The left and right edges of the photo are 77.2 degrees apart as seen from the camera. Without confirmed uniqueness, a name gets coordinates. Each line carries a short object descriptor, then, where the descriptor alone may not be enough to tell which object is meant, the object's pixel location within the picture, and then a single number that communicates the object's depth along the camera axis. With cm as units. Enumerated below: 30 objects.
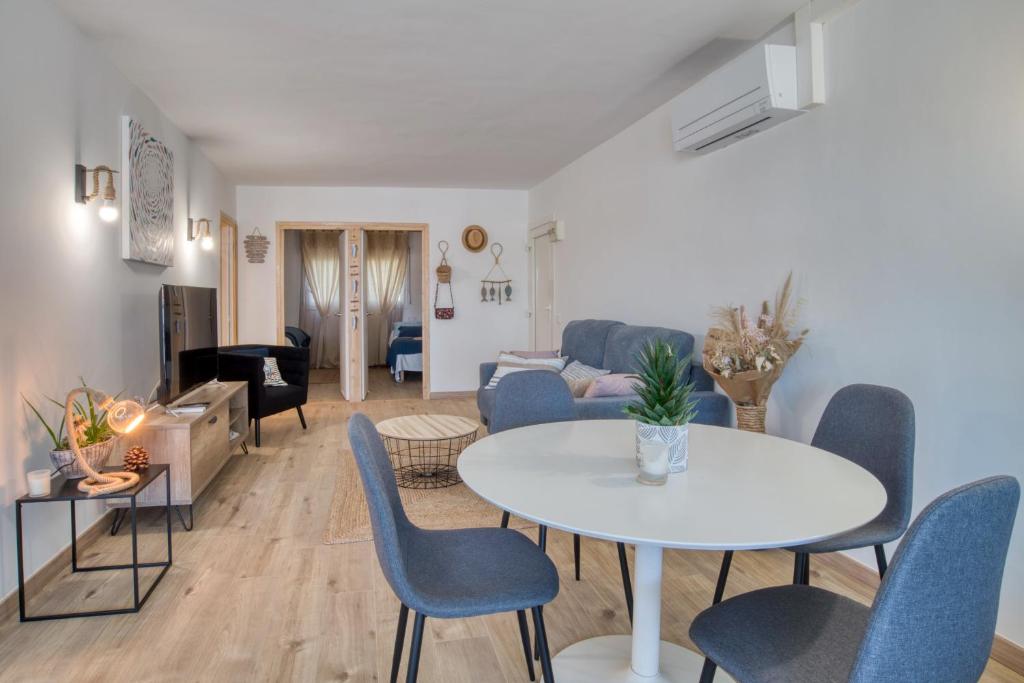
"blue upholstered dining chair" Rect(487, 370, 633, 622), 237
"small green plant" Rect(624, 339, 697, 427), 153
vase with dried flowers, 278
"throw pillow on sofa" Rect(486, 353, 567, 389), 485
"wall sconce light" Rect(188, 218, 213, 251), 487
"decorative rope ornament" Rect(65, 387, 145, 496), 234
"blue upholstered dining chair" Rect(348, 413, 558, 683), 141
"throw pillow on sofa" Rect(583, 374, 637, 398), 342
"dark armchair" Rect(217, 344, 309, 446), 476
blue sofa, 320
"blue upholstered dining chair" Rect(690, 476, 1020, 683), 92
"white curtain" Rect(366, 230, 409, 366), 1019
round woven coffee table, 375
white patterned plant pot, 152
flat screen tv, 331
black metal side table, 223
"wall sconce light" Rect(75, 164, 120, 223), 290
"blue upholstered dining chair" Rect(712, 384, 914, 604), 182
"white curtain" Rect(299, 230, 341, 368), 998
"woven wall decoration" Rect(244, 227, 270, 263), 684
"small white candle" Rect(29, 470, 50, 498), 226
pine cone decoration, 262
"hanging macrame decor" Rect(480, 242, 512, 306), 738
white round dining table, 124
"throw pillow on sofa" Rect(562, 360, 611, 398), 381
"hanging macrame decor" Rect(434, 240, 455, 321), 718
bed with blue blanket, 877
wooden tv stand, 307
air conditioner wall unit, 281
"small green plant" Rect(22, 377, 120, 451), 251
